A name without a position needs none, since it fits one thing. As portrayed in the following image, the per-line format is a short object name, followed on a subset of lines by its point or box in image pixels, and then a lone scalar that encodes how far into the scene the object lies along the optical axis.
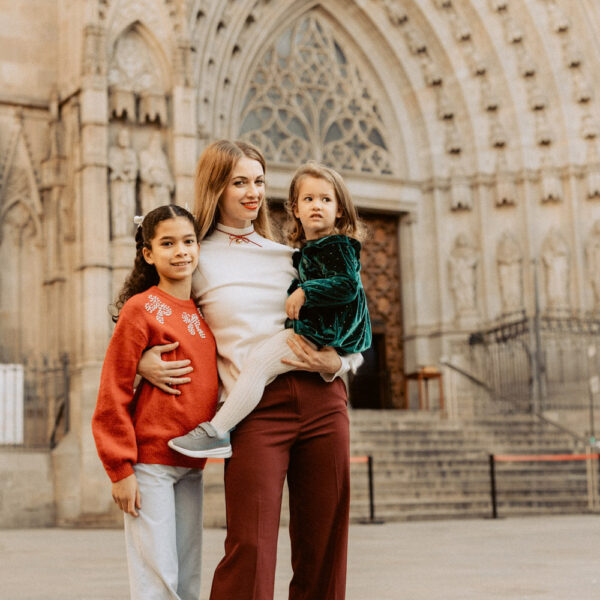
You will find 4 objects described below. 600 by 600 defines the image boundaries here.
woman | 2.90
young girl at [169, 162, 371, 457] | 2.90
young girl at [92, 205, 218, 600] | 2.91
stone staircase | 11.67
